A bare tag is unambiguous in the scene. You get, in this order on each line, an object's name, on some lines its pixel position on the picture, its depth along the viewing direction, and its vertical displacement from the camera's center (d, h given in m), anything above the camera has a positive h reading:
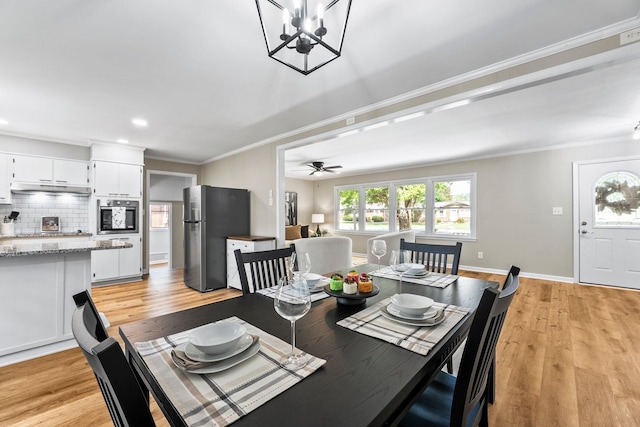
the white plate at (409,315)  1.14 -0.43
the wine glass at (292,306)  0.83 -0.29
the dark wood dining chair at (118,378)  0.48 -0.30
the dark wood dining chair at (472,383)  0.80 -0.56
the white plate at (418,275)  1.89 -0.43
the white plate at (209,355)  0.81 -0.43
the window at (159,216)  7.31 -0.09
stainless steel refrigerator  4.32 -0.28
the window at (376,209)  7.54 +0.07
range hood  4.03 +0.38
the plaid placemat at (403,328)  0.96 -0.45
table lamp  8.67 -0.23
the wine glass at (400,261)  1.65 -0.31
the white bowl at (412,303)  1.14 -0.40
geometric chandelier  1.35 +1.22
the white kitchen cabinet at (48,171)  4.05 +0.64
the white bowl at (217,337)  0.82 -0.41
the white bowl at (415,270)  1.89 -0.40
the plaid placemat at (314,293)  1.46 -0.45
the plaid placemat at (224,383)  0.63 -0.45
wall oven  4.52 -0.06
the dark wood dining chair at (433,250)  2.12 -0.31
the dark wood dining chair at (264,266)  1.67 -0.36
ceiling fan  6.37 +1.05
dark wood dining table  0.64 -0.46
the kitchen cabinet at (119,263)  4.42 -0.84
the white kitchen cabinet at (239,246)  4.18 -0.53
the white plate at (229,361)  0.77 -0.44
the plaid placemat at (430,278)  1.73 -0.45
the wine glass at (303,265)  1.59 -0.31
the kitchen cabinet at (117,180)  4.52 +0.56
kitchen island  2.16 -0.66
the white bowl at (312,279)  1.60 -0.40
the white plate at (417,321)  1.09 -0.44
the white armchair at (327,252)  2.95 -0.44
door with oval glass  4.25 -0.20
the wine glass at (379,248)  1.84 -0.24
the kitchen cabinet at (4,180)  3.94 +0.47
